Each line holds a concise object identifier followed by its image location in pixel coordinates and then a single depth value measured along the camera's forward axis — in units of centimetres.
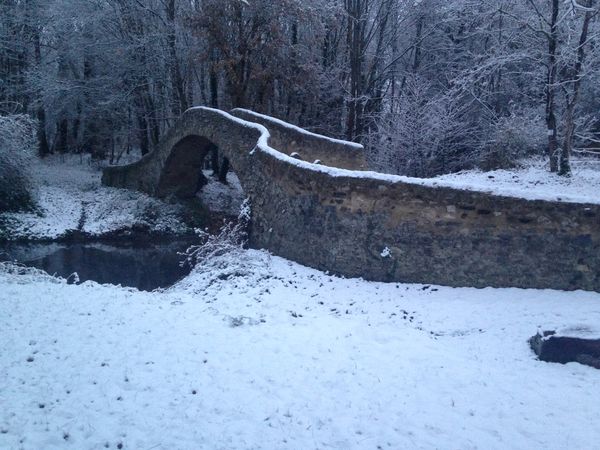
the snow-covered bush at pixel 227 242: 1077
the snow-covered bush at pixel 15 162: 1555
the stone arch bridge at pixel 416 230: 808
